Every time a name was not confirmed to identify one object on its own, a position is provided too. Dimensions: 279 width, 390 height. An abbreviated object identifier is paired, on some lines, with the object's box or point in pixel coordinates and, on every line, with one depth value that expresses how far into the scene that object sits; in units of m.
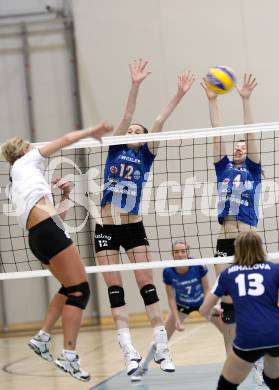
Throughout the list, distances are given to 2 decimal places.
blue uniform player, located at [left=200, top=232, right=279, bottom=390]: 11.34
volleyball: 14.66
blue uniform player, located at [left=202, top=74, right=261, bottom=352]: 15.60
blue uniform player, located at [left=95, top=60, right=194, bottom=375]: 15.30
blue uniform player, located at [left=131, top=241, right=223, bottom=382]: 18.75
